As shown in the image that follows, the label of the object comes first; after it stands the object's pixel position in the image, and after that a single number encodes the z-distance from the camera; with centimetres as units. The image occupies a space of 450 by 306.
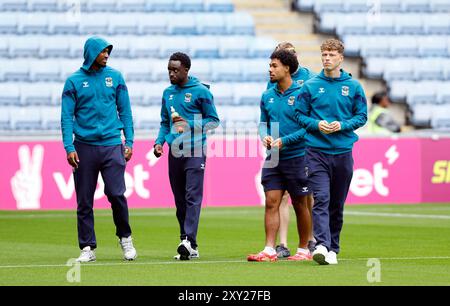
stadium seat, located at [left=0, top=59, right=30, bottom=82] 2703
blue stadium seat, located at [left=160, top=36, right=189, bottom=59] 2866
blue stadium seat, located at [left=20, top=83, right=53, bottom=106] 2650
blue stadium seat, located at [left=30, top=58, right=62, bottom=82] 2727
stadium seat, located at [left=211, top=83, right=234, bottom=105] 2762
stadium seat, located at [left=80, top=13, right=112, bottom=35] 2870
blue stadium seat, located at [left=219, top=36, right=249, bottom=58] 2916
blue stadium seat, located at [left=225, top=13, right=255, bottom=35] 2992
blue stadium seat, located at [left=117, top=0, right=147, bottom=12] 2969
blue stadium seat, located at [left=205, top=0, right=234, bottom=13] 3044
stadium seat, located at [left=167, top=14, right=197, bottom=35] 2938
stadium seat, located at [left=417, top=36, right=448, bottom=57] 3069
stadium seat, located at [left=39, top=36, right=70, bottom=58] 2797
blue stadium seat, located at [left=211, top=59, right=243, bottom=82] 2841
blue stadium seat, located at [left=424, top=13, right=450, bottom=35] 3147
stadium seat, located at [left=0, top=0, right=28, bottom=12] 2873
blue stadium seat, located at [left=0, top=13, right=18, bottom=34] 2816
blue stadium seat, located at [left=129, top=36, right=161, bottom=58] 2853
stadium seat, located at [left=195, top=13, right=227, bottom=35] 2959
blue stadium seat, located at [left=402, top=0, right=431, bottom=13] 3216
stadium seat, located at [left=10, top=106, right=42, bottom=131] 2578
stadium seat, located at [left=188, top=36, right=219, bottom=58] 2881
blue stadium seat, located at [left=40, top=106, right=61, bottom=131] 2575
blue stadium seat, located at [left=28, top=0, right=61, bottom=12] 2903
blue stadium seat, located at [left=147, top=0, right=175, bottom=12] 3002
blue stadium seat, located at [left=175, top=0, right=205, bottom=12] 3020
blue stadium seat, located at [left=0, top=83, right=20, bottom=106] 2630
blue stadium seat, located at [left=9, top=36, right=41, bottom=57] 2777
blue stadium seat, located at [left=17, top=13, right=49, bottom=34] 2834
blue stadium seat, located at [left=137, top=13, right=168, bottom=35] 2931
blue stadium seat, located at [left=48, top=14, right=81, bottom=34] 2858
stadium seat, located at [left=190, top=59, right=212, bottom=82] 2811
